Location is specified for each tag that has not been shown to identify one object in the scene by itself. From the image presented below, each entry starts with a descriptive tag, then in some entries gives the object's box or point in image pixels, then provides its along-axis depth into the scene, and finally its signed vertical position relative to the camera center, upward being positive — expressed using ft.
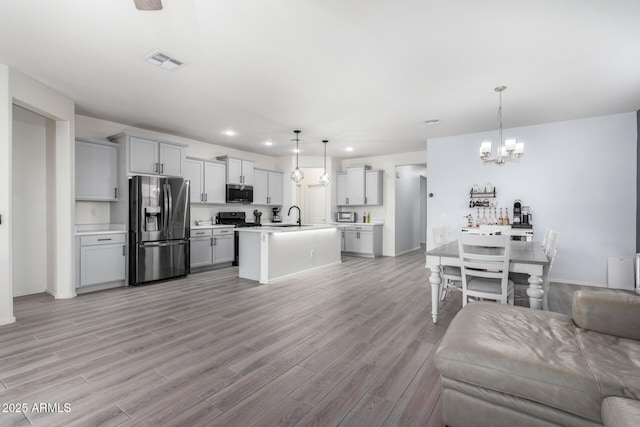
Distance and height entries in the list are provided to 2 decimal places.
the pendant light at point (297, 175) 17.92 +2.24
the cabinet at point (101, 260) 13.80 -2.25
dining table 8.64 -1.58
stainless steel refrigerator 15.38 -0.84
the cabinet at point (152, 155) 15.65 +3.21
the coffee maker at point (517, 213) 16.93 -0.07
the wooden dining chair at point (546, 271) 9.74 -1.90
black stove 21.18 -0.56
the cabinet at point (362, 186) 25.45 +2.23
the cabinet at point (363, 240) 24.70 -2.34
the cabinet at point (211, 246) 18.51 -2.21
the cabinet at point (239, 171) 21.56 +3.10
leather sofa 4.06 -2.32
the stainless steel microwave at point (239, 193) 21.50 +1.40
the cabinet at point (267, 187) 23.79 +2.09
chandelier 11.97 +2.56
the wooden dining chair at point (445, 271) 10.80 -2.18
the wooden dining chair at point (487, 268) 8.81 -1.68
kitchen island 15.81 -2.22
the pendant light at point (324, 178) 19.60 +2.23
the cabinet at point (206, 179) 19.38 +2.23
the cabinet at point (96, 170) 14.42 +2.14
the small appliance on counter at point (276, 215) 25.35 -0.27
